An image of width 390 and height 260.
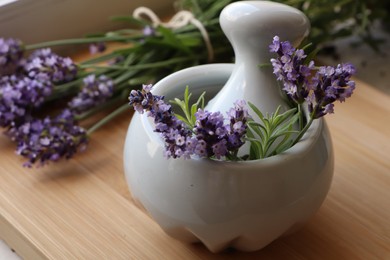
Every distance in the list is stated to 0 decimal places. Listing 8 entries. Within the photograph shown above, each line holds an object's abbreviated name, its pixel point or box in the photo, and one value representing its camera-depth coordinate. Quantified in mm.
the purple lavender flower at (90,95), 756
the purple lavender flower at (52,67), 743
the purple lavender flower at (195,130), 473
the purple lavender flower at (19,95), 714
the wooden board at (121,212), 590
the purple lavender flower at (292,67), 482
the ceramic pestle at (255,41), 536
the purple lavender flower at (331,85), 477
